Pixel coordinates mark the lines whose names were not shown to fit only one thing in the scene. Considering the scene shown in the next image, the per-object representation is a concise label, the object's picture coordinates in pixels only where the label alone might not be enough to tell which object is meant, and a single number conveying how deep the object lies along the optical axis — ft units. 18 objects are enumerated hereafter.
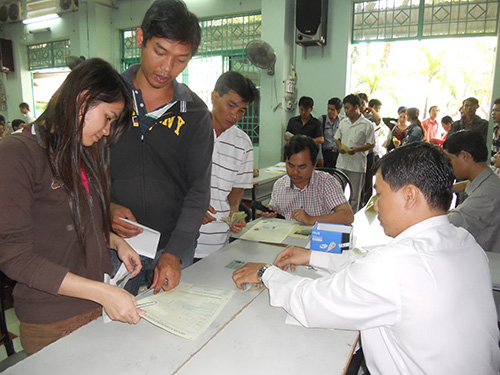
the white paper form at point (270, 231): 6.18
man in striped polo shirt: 6.07
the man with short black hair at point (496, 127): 13.93
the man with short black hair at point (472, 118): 15.34
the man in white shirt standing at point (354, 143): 14.64
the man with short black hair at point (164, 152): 4.00
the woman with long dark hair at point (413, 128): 17.46
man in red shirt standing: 22.15
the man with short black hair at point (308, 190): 7.42
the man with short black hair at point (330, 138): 16.75
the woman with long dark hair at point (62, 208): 2.64
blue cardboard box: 5.16
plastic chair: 10.51
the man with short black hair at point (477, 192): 6.52
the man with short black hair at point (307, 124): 16.01
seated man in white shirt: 2.80
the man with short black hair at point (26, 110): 25.75
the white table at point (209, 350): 2.77
